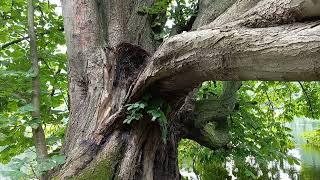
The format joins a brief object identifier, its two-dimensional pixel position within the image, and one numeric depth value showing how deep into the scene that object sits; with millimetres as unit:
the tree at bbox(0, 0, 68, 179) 2865
